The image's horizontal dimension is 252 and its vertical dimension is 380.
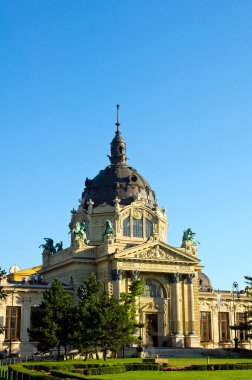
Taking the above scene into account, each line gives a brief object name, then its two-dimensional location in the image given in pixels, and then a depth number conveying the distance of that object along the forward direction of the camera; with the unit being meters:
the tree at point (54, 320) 68.94
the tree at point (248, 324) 83.25
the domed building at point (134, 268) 88.50
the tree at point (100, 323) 68.25
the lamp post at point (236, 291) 92.22
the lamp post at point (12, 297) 86.02
